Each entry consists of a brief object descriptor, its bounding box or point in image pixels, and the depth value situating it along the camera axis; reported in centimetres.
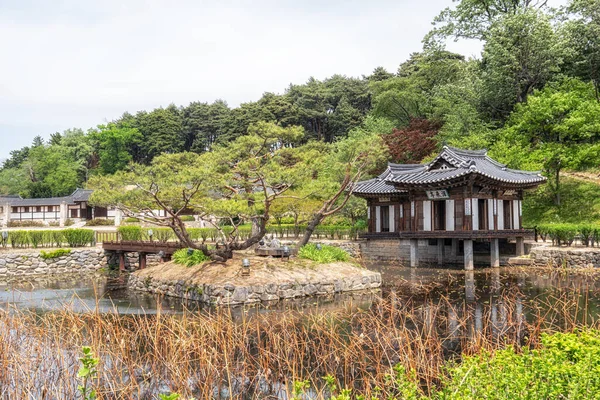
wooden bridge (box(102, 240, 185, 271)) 2142
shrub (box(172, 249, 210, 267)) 1777
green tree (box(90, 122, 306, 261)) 1656
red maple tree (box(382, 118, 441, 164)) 3159
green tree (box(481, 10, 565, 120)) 2955
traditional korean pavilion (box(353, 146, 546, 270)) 2089
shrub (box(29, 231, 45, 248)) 2647
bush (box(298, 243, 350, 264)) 1803
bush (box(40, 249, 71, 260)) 2509
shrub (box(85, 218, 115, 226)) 4362
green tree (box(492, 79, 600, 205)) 2556
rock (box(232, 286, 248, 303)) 1472
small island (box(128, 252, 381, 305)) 1498
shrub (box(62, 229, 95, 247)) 2710
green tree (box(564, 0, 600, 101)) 3052
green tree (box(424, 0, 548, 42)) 3538
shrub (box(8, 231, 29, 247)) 2616
